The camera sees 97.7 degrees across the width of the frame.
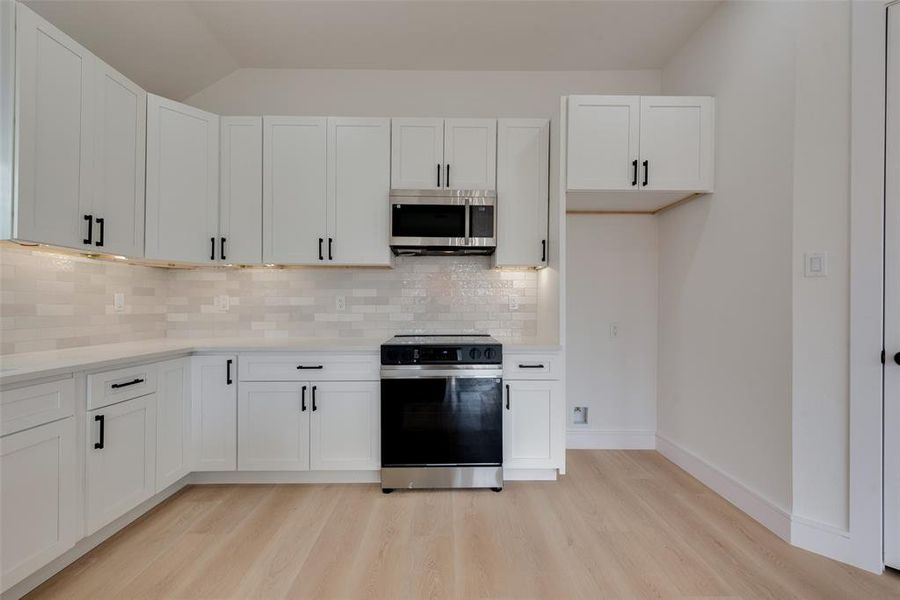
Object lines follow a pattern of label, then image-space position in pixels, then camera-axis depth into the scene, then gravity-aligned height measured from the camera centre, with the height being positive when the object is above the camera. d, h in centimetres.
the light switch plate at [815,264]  192 +21
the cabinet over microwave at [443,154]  290 +110
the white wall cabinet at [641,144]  261 +108
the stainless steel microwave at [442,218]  281 +60
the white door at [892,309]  179 +0
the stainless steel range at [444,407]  254 -68
